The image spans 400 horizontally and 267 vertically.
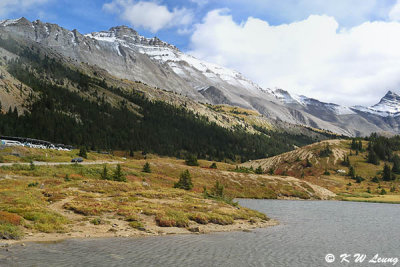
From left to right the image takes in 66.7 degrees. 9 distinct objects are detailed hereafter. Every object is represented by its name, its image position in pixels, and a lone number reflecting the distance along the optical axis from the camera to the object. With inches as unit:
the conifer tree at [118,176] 2817.9
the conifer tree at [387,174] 7032.5
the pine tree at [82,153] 4544.8
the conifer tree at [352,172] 7244.1
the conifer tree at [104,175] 2837.1
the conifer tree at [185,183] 3260.3
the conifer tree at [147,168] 4005.9
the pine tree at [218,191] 2800.2
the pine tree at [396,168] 7663.4
